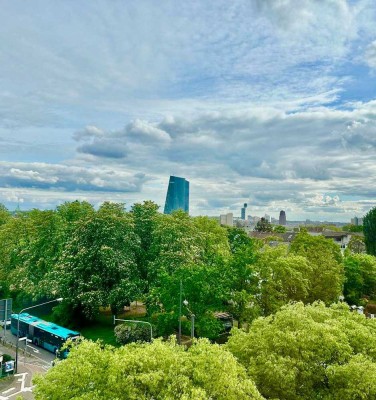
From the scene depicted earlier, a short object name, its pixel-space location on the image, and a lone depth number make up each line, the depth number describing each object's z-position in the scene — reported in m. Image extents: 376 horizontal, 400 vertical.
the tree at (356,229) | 191.52
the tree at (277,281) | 41.72
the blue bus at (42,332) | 43.62
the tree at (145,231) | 51.07
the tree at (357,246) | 106.06
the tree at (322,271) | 48.63
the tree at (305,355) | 20.66
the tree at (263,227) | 180.12
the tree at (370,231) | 83.81
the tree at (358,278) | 60.34
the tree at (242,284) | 39.28
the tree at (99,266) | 45.75
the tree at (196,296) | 38.69
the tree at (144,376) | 16.45
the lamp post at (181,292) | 38.76
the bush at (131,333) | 41.47
